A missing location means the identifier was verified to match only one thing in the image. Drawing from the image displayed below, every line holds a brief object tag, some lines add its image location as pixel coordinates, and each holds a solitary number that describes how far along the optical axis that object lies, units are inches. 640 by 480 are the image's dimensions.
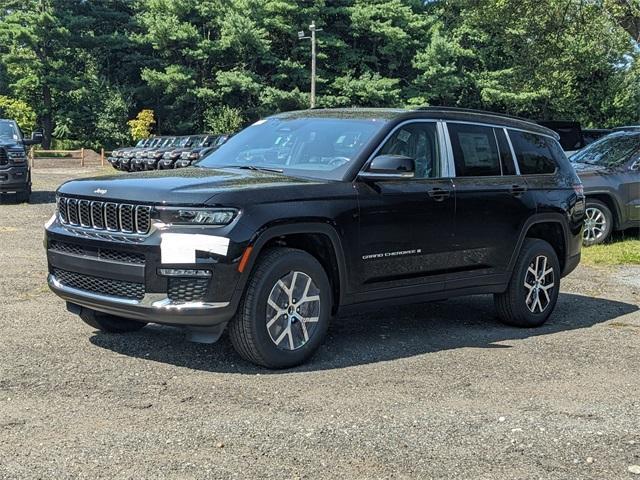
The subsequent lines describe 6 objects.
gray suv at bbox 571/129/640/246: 492.7
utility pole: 1623.3
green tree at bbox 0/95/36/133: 1951.3
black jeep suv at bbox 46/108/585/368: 197.0
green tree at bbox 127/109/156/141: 2003.0
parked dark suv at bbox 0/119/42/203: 657.6
